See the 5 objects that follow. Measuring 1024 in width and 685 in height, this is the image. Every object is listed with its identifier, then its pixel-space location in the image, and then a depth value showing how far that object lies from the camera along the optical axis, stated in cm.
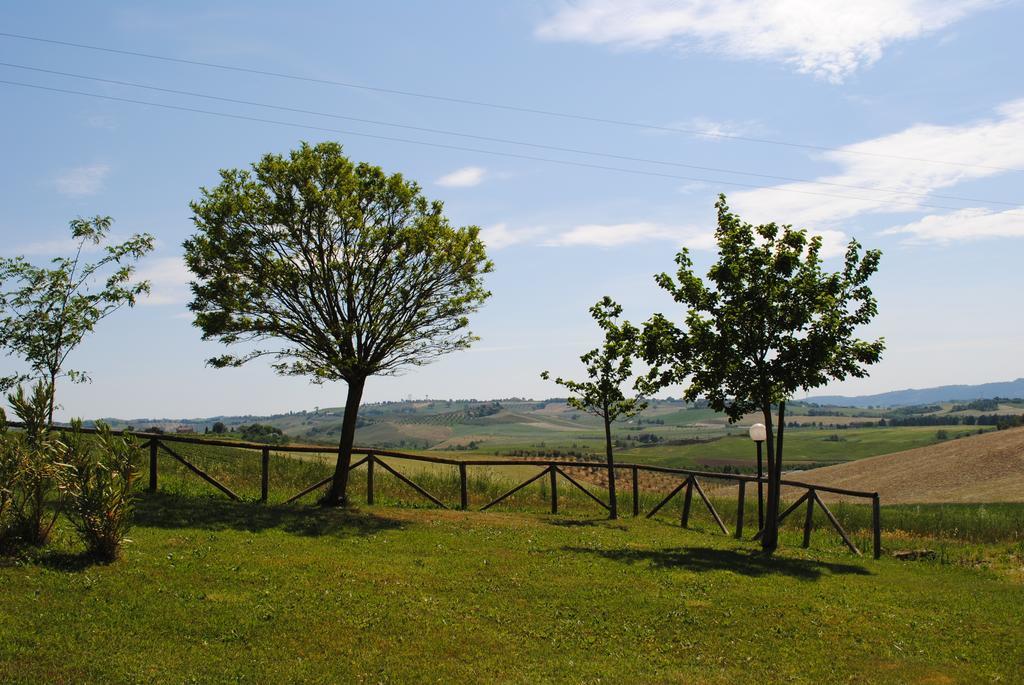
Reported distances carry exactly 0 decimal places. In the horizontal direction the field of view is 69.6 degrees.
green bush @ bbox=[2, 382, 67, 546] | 1211
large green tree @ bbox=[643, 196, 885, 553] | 1895
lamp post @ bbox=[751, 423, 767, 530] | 2435
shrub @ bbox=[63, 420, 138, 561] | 1218
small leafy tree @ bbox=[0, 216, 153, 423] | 2527
